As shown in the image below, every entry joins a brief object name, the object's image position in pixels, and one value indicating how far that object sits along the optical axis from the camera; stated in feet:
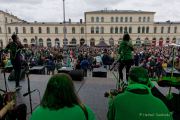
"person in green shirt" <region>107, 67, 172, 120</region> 4.58
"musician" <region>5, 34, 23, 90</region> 12.96
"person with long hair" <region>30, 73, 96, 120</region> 4.18
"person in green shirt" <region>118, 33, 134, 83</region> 13.05
